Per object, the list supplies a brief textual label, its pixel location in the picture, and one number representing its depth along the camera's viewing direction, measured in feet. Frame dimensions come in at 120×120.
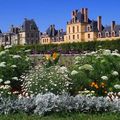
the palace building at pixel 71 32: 141.33
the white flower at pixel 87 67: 16.45
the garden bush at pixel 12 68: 17.23
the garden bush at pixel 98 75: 15.84
